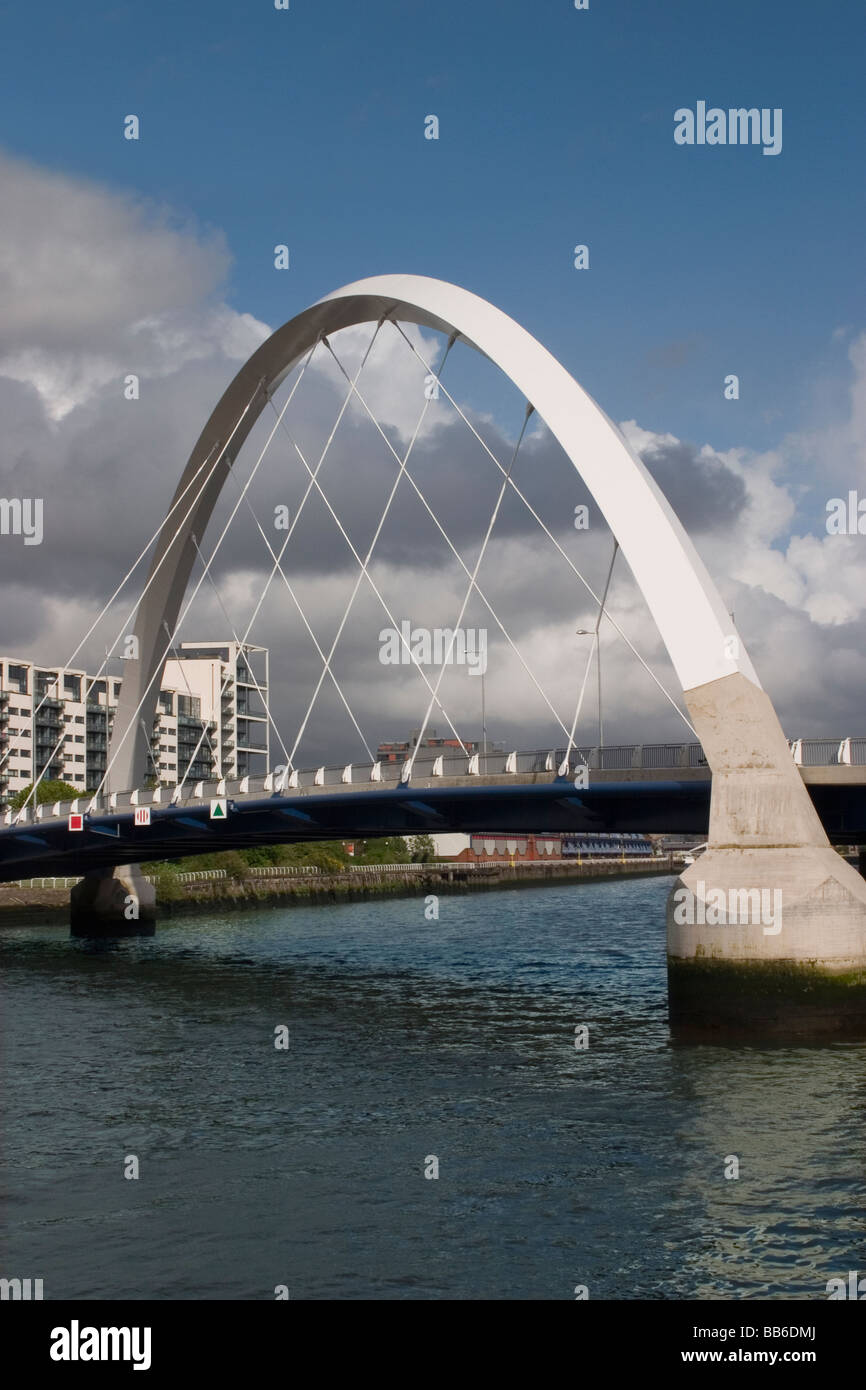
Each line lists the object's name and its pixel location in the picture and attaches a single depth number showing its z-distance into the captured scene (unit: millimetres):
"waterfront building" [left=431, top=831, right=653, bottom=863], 161000
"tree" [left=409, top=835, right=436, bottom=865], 150500
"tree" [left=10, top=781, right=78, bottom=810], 113500
